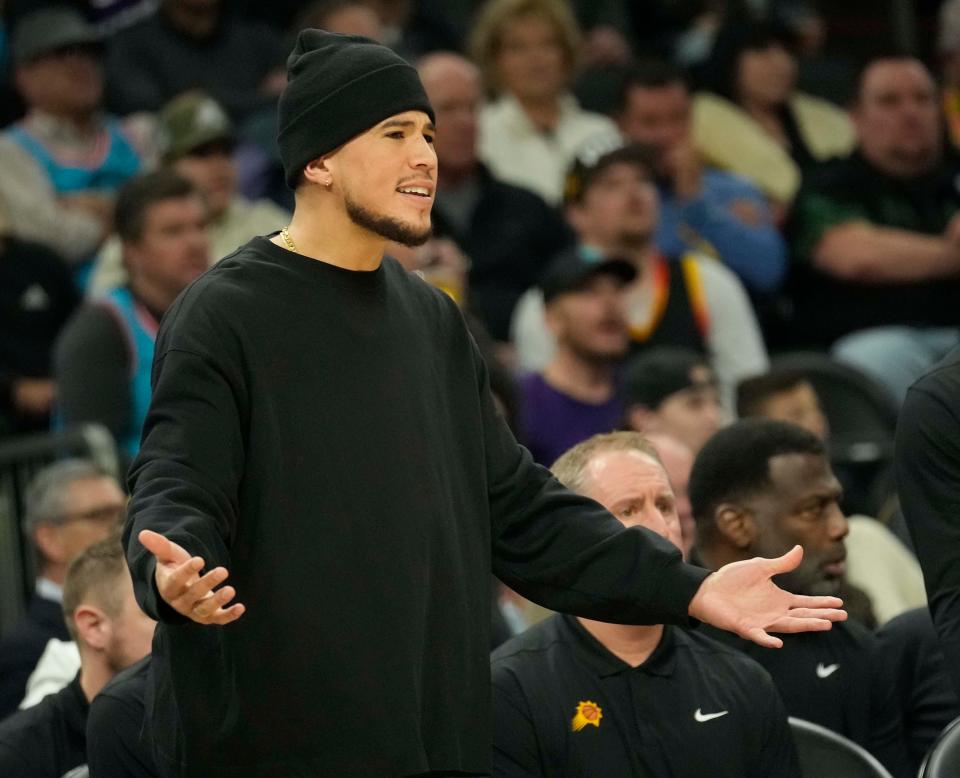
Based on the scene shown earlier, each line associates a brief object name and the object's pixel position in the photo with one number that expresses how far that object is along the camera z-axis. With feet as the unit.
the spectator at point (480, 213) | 53.21
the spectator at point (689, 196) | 56.70
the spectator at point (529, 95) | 58.54
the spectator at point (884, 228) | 55.72
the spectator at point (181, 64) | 58.59
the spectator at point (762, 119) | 62.18
